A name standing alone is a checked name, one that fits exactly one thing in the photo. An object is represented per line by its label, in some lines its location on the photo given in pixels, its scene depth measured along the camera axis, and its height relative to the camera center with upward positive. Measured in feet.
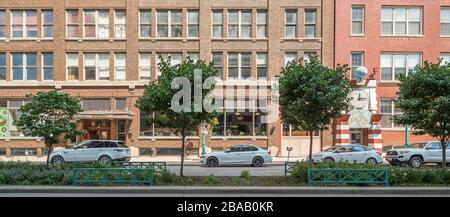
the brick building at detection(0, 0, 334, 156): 106.73 +14.33
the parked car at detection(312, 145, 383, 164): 77.92 -9.11
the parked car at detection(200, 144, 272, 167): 79.51 -9.87
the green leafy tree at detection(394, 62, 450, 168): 45.24 +0.61
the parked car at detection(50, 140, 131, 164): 79.05 -9.27
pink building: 107.45 +17.58
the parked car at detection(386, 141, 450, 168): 75.00 -8.69
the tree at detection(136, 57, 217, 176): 46.19 +0.97
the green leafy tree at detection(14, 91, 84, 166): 51.42 -1.64
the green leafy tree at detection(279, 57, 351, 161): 49.11 +1.42
